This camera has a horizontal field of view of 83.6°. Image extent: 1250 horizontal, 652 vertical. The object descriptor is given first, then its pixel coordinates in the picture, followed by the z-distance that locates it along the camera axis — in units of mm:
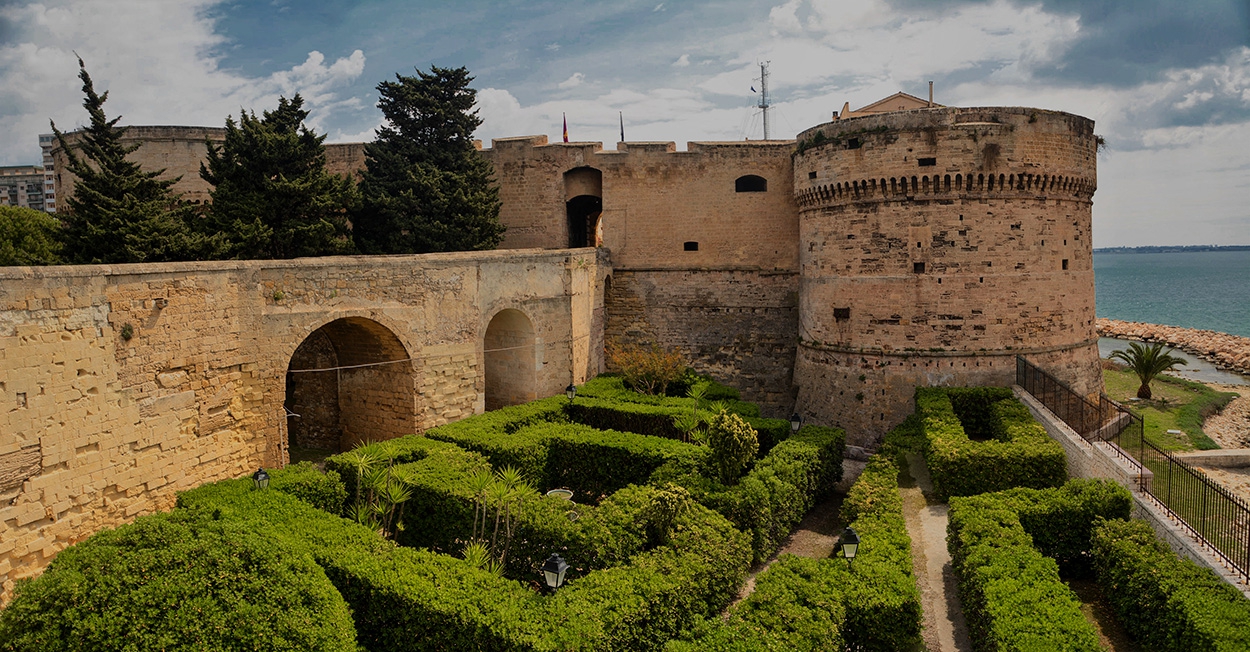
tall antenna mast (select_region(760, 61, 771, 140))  32822
